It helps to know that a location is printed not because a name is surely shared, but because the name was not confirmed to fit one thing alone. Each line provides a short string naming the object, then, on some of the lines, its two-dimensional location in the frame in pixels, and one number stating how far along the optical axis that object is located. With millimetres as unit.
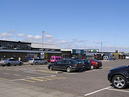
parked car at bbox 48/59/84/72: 17111
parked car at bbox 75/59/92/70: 18561
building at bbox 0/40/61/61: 38388
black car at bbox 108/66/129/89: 8095
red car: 21628
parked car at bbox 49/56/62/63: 33915
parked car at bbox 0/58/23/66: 27077
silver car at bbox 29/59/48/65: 31843
